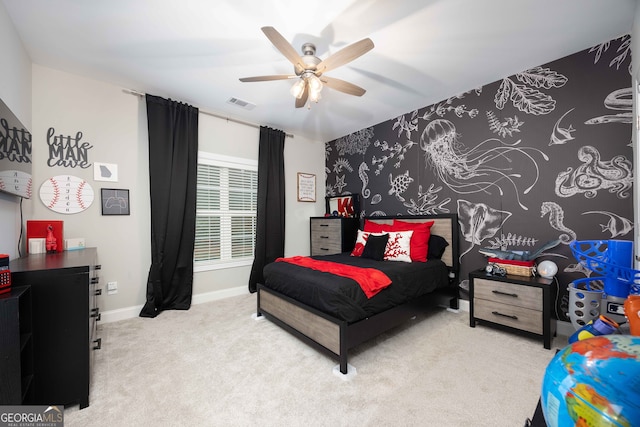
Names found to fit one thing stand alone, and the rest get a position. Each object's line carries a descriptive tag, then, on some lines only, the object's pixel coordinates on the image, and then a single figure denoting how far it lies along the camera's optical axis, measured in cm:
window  352
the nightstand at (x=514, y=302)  222
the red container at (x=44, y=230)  236
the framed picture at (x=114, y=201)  279
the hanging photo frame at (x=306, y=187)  453
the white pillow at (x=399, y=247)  302
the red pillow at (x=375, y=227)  347
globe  35
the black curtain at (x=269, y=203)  393
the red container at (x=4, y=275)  125
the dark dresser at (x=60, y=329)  145
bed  197
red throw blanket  213
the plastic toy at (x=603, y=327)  67
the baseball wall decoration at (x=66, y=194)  251
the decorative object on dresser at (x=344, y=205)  432
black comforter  199
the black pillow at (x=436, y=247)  315
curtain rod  293
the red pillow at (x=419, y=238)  304
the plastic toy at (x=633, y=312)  61
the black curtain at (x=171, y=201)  302
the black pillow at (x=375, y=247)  311
